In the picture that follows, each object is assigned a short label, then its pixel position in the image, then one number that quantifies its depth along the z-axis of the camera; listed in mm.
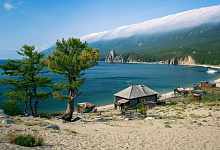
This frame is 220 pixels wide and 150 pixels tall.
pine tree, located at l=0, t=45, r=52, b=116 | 18253
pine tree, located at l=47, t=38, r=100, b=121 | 16188
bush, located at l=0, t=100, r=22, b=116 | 18531
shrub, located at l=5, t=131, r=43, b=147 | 6984
